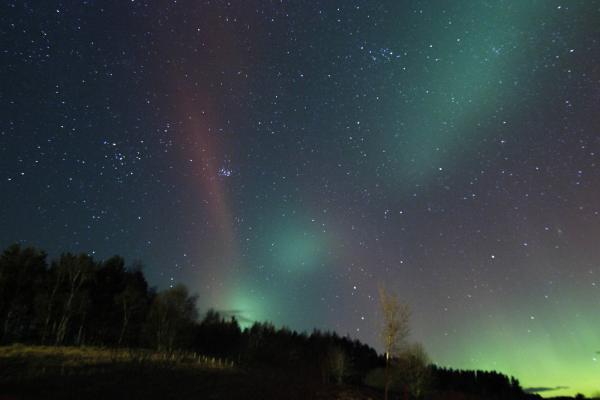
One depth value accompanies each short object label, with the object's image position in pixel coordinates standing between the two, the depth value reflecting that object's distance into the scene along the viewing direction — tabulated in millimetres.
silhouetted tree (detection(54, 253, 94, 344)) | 53406
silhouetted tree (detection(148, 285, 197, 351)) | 58781
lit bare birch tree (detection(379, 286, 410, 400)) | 29859
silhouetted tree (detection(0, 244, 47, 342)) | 53312
